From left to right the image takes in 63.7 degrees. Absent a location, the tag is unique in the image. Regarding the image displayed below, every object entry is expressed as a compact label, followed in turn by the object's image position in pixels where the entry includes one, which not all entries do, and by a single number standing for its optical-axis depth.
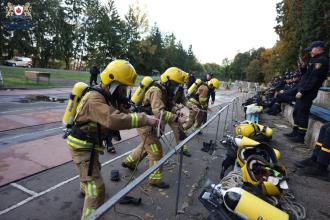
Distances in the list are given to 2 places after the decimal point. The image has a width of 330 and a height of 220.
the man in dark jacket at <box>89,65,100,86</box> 20.97
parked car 39.47
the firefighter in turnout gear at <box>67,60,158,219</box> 3.07
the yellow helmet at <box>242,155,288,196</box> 3.56
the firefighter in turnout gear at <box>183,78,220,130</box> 8.77
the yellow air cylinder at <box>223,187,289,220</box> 2.84
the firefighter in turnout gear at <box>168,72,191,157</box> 6.45
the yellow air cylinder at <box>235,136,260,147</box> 4.74
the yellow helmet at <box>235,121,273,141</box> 6.31
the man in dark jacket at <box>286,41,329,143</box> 6.29
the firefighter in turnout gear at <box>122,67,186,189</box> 4.62
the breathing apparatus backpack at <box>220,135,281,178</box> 4.41
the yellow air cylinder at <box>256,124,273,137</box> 6.92
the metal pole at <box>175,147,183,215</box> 3.58
